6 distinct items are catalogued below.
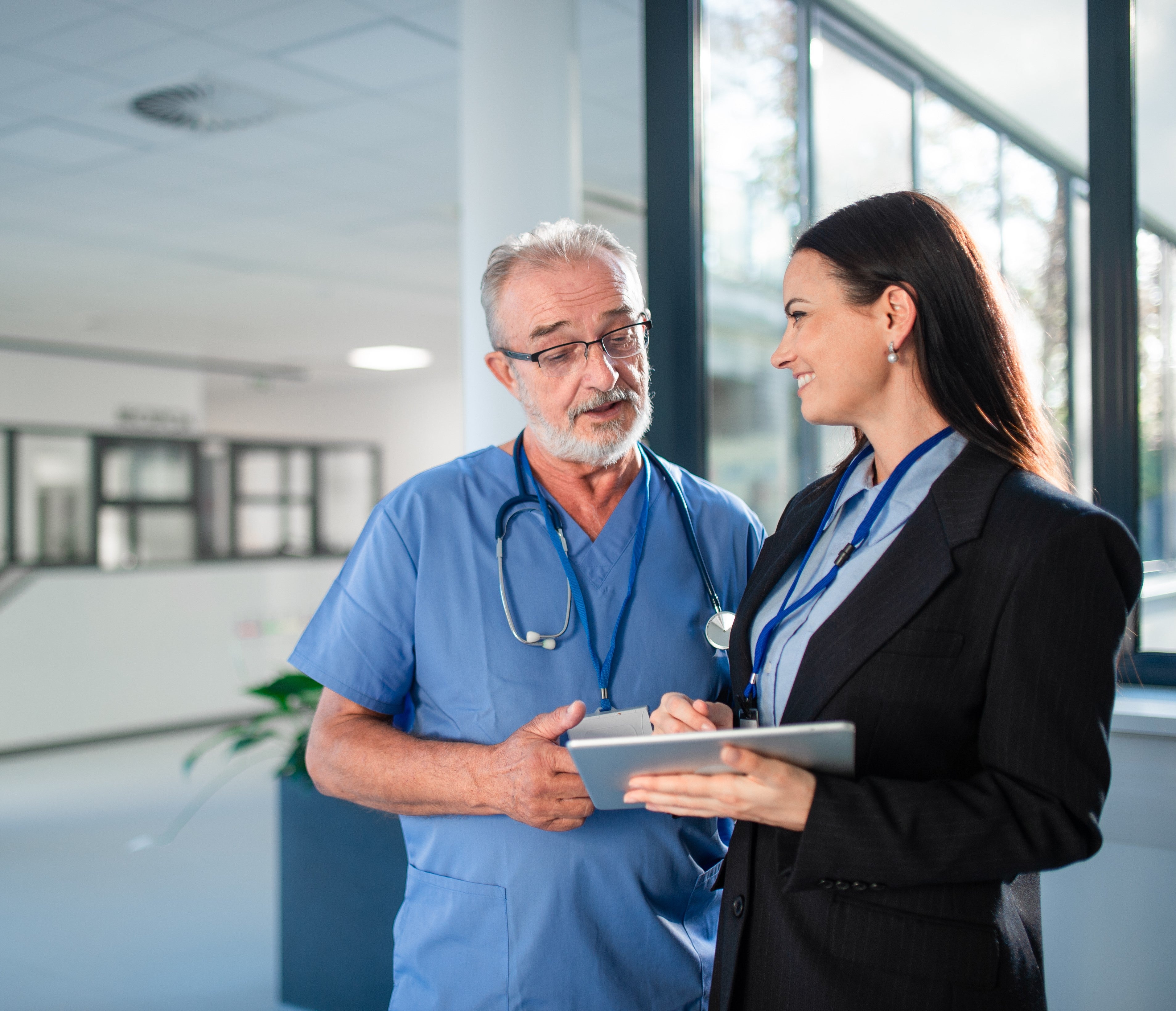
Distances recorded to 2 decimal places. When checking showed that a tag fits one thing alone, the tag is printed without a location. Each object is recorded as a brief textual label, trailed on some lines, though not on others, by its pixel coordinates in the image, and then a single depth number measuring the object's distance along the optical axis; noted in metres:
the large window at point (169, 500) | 7.42
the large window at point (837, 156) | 3.07
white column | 2.40
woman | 0.97
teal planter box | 2.84
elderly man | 1.35
